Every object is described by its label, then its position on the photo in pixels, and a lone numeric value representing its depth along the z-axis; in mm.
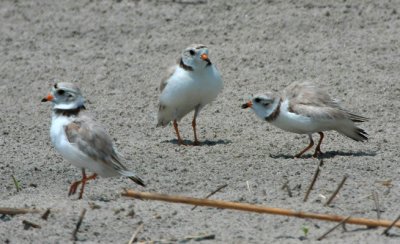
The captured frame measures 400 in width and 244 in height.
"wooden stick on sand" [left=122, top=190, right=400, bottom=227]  12109
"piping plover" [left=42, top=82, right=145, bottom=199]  14516
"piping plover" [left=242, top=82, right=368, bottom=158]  16937
